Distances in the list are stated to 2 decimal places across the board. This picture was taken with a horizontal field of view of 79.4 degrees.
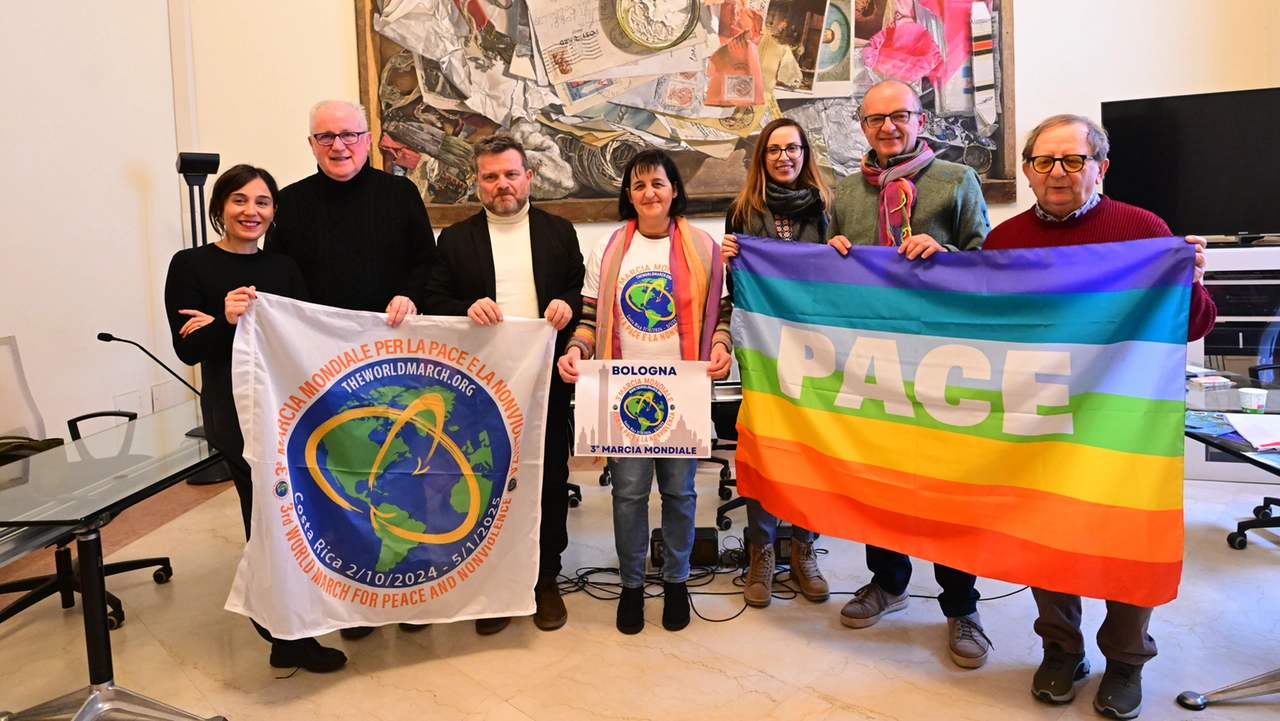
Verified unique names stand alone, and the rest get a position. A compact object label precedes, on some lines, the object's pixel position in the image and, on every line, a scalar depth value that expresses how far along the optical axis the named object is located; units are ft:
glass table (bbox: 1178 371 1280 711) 6.11
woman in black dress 6.95
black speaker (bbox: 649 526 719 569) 9.67
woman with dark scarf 8.02
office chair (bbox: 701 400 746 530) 11.14
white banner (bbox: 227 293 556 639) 6.91
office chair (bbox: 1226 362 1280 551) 9.75
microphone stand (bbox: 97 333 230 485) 13.93
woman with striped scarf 7.81
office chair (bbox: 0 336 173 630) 6.40
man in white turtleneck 7.83
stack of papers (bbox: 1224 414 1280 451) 6.28
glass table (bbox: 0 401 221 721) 6.27
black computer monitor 11.95
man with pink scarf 7.27
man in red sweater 6.22
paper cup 7.18
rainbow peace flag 5.96
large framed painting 13.47
